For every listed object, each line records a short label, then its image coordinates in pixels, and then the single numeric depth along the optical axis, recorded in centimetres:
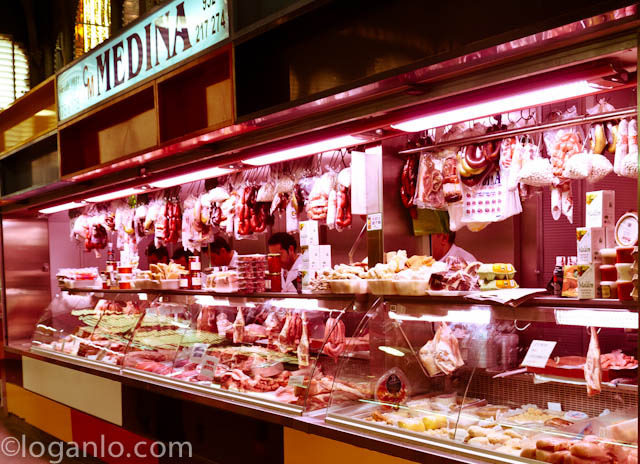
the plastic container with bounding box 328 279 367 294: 348
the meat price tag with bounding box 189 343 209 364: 438
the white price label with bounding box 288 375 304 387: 360
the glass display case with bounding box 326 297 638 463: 253
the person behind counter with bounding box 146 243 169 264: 780
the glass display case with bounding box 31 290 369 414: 355
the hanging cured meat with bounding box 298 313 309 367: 399
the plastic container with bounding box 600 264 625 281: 258
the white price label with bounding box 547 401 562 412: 291
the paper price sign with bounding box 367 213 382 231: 376
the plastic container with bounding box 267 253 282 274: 430
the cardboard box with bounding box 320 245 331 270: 399
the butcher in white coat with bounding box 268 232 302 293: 629
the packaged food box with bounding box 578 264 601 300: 262
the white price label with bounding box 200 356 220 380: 414
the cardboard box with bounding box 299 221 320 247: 399
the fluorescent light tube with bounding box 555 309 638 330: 243
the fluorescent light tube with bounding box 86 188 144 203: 580
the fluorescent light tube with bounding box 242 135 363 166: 360
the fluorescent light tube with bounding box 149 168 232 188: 465
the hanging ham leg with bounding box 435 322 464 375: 320
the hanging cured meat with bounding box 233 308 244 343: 441
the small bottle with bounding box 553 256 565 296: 286
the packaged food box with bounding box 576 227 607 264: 262
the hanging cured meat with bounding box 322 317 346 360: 351
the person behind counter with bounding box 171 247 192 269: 716
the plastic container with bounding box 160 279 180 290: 525
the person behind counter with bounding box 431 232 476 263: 502
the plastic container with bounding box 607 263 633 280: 247
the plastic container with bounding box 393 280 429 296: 318
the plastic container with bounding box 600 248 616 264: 259
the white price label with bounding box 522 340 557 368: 285
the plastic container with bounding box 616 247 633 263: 249
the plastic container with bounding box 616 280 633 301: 248
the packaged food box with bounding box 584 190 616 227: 265
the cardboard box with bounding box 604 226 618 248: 265
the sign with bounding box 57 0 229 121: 408
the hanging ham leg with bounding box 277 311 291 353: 413
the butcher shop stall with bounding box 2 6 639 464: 258
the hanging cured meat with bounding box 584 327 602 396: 270
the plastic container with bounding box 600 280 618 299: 257
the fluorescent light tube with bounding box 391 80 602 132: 256
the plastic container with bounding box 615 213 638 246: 254
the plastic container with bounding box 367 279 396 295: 331
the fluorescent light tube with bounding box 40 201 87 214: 699
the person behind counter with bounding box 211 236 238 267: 701
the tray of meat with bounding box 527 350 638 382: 277
